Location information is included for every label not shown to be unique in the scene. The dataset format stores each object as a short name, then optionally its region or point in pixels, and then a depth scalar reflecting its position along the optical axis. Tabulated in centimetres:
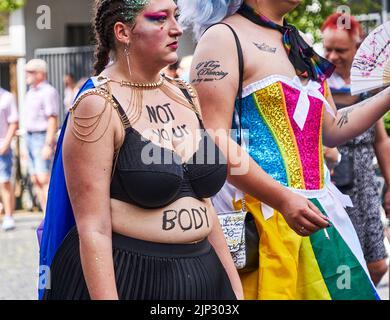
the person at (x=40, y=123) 1259
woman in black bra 335
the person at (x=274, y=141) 397
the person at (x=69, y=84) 1751
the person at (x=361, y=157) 646
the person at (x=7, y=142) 1210
